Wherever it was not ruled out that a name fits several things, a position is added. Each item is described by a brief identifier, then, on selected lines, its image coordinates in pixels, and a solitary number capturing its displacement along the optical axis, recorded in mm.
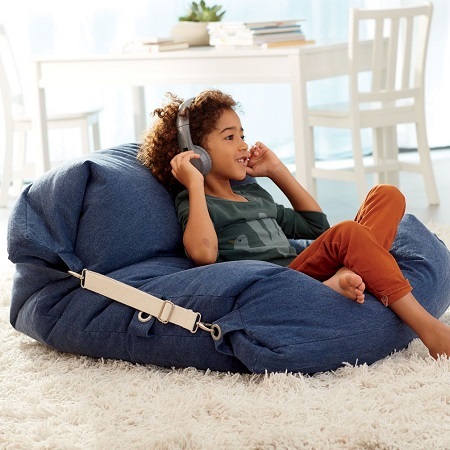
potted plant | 6376
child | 3265
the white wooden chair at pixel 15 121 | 6854
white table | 5640
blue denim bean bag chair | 3151
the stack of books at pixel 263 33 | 5817
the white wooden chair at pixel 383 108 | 5967
